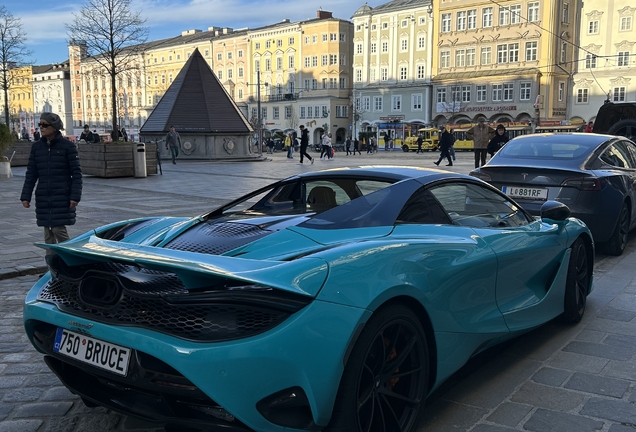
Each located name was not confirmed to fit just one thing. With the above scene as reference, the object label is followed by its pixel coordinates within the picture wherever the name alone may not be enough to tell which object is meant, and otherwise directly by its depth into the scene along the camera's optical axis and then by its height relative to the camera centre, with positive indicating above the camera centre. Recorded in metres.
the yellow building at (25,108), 121.12 +4.41
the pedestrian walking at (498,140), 18.64 -0.36
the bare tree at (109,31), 28.92 +4.61
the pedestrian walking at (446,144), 25.36 -0.65
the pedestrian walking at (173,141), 28.33 -0.56
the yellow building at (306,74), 83.56 +7.68
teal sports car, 2.32 -0.77
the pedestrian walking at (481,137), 19.28 -0.28
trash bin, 20.17 -1.01
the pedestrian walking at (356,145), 53.03 -1.42
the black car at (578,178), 7.25 -0.61
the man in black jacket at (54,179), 6.54 -0.53
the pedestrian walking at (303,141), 28.60 -0.58
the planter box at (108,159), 19.55 -0.96
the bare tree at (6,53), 34.81 +4.39
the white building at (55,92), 122.38 +7.65
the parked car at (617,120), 17.39 +0.24
